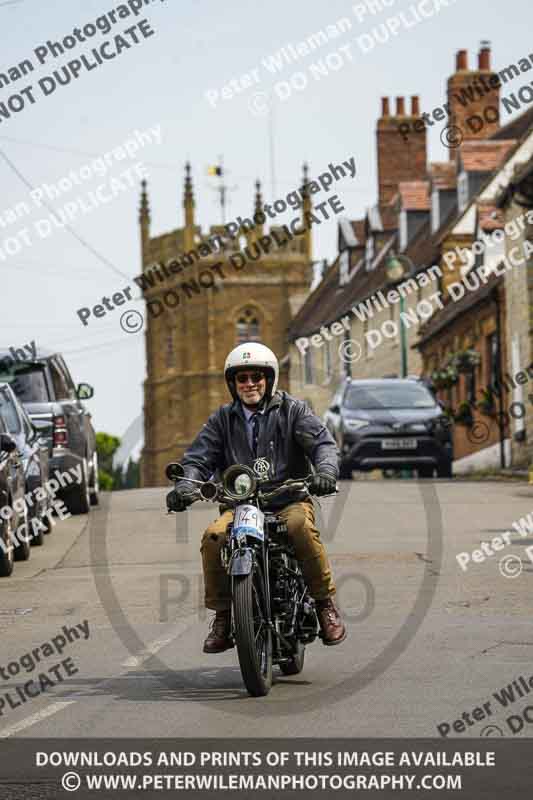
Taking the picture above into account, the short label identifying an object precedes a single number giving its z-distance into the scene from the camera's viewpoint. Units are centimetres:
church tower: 10725
